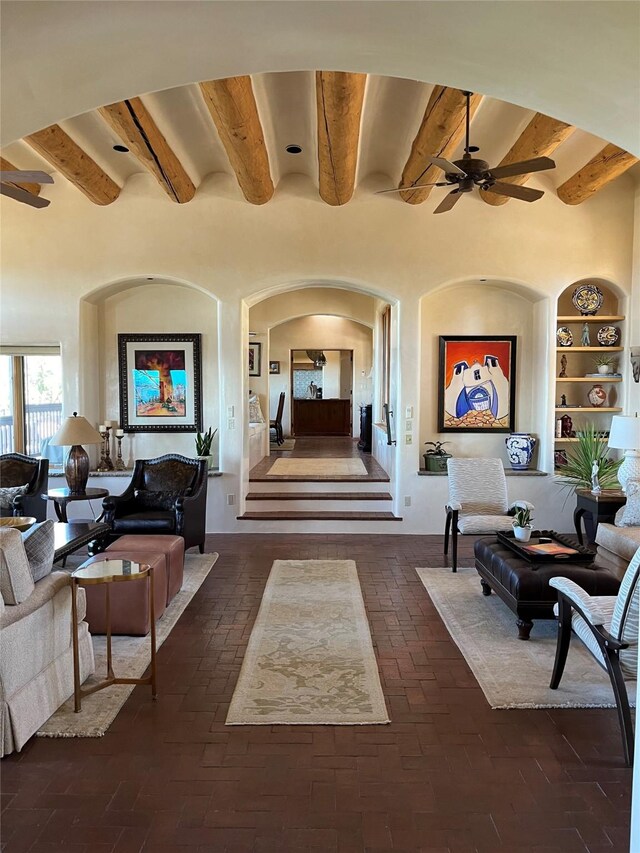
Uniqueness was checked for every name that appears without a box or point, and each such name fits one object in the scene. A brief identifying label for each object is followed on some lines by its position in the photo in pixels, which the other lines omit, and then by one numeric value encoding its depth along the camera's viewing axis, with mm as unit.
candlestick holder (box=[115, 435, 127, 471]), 7262
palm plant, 6297
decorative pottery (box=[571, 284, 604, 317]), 7105
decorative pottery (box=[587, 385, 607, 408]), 7164
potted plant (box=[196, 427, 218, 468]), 6938
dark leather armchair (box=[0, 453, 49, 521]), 5988
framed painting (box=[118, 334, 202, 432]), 7426
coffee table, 4074
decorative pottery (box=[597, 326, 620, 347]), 7066
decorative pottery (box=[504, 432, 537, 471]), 7105
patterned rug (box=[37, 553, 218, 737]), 2896
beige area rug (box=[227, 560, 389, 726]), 3070
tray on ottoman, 4125
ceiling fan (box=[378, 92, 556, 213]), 4215
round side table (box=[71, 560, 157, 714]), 3023
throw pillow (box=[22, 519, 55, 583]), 3080
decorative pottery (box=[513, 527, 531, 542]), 4520
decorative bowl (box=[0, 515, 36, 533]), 3652
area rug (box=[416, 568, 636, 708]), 3211
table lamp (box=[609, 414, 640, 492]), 5430
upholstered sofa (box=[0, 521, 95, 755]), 2639
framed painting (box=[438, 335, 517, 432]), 7422
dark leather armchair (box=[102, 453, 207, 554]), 5617
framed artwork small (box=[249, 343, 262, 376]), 10602
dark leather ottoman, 3887
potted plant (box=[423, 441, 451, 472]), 7094
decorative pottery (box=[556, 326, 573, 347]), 7195
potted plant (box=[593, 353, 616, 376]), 7105
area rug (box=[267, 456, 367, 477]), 8375
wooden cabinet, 14727
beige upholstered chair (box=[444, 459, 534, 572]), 5898
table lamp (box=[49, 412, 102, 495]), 5715
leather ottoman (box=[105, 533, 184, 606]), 4500
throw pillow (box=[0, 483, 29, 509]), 5766
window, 7141
